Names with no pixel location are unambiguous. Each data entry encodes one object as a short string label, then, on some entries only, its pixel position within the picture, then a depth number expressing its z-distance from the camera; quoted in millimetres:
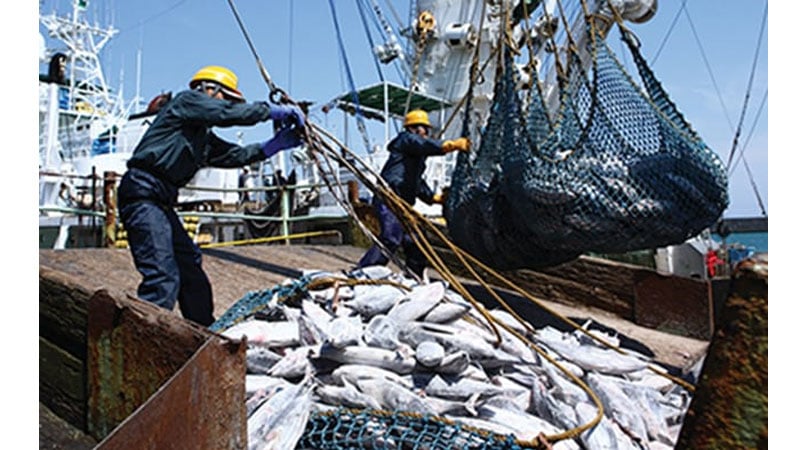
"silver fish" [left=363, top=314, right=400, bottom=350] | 2422
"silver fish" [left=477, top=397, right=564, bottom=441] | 1969
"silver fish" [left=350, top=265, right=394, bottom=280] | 3412
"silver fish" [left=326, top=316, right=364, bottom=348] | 2365
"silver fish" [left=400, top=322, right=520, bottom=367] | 2447
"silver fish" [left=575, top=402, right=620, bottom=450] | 1957
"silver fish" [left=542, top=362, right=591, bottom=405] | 2289
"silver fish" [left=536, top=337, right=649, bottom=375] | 2686
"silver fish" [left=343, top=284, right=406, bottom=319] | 2822
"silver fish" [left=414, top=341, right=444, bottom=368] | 2303
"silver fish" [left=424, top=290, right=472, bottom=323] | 2699
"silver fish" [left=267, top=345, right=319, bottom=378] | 2244
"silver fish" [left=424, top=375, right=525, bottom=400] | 2197
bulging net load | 3379
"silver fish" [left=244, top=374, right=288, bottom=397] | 2109
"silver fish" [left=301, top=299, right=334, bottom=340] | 2512
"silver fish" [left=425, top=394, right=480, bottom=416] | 2113
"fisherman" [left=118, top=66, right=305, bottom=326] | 3076
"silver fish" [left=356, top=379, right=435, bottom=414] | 2053
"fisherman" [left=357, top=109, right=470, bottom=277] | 4906
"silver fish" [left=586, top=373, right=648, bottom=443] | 2197
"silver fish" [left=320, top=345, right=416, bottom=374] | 2310
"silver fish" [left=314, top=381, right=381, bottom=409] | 2096
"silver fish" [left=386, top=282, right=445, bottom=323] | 2658
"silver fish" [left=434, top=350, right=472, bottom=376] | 2305
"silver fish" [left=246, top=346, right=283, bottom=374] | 2281
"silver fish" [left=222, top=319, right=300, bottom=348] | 2461
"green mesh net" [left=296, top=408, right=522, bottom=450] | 1812
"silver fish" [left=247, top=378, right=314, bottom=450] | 1797
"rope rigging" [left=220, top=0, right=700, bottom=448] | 3346
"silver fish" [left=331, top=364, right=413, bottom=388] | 2229
